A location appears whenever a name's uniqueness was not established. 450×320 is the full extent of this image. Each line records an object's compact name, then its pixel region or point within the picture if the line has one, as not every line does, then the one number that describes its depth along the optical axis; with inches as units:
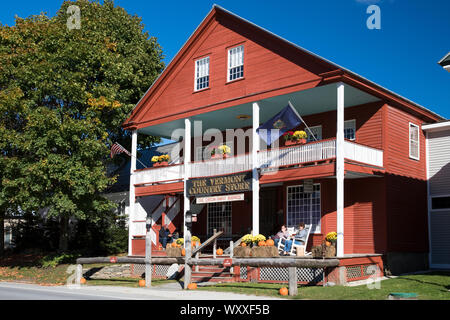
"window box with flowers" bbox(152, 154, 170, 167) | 1060.5
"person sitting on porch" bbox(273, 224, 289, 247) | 834.2
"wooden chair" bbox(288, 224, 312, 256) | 785.4
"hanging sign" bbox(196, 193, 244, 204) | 892.3
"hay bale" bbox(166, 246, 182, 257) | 895.7
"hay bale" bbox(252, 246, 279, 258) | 769.6
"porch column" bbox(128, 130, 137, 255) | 1075.3
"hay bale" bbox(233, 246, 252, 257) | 800.3
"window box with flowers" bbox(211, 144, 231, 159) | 955.6
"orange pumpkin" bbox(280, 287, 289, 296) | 615.9
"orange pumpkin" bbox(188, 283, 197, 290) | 729.6
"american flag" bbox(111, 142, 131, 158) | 1042.3
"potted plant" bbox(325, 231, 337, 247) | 746.2
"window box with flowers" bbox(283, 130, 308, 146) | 835.4
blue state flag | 790.5
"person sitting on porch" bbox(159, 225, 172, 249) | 1001.5
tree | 1031.6
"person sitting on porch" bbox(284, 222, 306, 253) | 808.9
